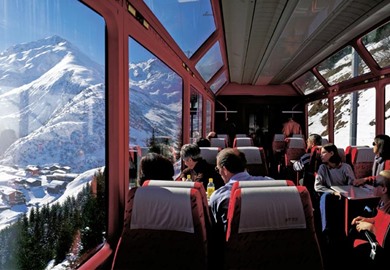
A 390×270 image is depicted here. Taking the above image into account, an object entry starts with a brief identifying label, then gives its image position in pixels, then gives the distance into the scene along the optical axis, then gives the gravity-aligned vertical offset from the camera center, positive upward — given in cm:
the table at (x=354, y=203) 351 -74
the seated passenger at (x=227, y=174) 228 -34
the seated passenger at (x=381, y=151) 421 -26
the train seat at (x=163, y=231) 163 -48
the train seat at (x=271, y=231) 165 -48
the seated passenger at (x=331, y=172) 402 -50
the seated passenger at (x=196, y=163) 379 -38
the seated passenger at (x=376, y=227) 246 -73
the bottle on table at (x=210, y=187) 343 -58
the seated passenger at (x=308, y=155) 521 -39
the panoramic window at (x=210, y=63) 590 +123
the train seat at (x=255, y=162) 470 -45
